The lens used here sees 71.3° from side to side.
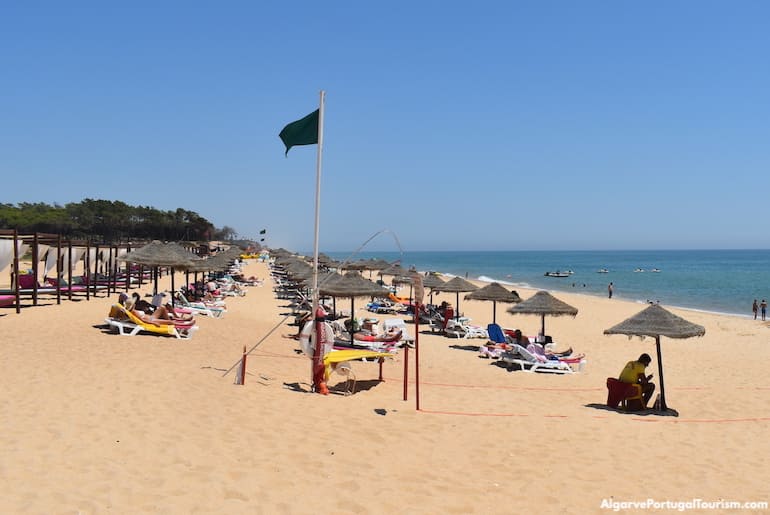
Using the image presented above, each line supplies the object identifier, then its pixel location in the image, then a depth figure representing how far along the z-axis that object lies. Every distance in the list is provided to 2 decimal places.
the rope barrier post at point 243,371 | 7.85
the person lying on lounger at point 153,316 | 11.36
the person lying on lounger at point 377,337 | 13.14
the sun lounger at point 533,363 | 11.48
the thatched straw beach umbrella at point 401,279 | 24.78
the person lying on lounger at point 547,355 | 11.72
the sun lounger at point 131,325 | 11.05
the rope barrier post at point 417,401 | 7.43
